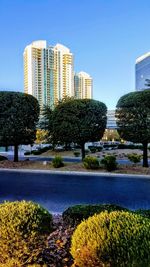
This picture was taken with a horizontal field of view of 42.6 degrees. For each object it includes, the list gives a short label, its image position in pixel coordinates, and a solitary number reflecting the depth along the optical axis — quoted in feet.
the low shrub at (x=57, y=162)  48.23
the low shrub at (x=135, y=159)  55.16
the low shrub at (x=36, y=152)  86.04
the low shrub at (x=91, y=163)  46.17
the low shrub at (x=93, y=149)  88.08
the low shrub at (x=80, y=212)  11.48
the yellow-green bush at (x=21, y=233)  8.34
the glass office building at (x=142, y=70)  259.44
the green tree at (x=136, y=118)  45.77
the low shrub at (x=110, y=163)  44.81
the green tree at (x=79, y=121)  53.14
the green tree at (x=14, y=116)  53.43
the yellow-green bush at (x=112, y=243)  7.38
